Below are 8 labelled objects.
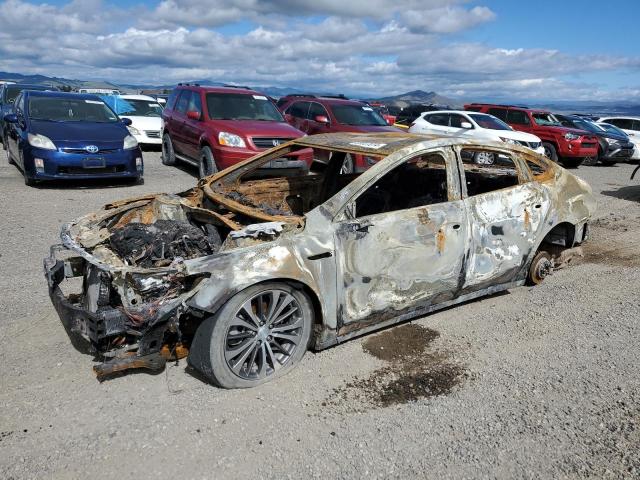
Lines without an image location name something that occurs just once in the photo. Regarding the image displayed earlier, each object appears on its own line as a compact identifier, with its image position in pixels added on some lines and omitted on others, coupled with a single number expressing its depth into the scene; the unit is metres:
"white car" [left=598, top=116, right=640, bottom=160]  18.40
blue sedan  8.77
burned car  3.19
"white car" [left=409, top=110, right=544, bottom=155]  14.39
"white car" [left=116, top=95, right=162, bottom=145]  14.57
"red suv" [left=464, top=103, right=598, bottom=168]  15.90
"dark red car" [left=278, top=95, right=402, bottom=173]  12.04
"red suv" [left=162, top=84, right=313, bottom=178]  9.39
